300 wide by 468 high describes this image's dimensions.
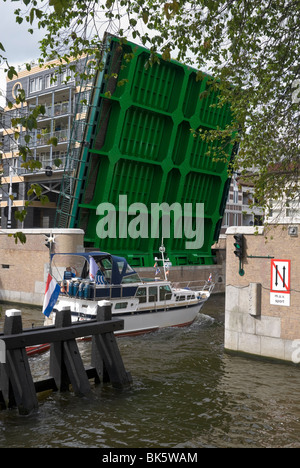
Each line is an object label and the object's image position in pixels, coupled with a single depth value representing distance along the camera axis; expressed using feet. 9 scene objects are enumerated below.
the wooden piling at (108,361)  37.73
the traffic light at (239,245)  47.50
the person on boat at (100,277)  60.54
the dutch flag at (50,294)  49.78
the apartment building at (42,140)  110.41
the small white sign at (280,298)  44.11
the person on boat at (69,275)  63.93
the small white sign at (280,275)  44.27
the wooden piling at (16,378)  31.45
